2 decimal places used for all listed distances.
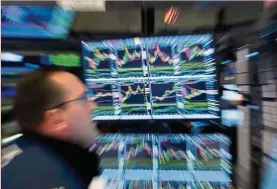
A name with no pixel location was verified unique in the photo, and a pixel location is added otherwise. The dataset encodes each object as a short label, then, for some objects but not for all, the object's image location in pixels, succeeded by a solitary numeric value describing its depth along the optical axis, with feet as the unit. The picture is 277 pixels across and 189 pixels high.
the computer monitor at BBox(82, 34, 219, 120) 4.97
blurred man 4.20
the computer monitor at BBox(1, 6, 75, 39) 5.07
